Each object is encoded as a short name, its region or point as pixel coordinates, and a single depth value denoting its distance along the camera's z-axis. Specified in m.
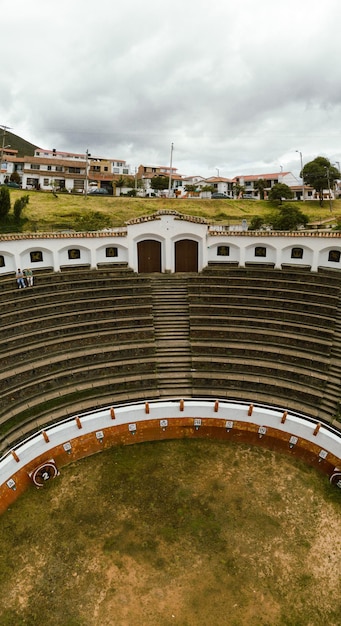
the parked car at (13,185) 50.62
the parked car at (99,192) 53.62
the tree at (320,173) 50.78
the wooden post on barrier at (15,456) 12.88
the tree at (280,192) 52.11
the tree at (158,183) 61.09
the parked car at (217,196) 58.75
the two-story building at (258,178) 71.94
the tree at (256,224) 30.55
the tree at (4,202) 29.52
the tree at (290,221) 30.16
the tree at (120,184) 60.14
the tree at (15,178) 56.84
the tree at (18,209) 31.77
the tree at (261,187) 63.60
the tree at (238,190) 67.38
